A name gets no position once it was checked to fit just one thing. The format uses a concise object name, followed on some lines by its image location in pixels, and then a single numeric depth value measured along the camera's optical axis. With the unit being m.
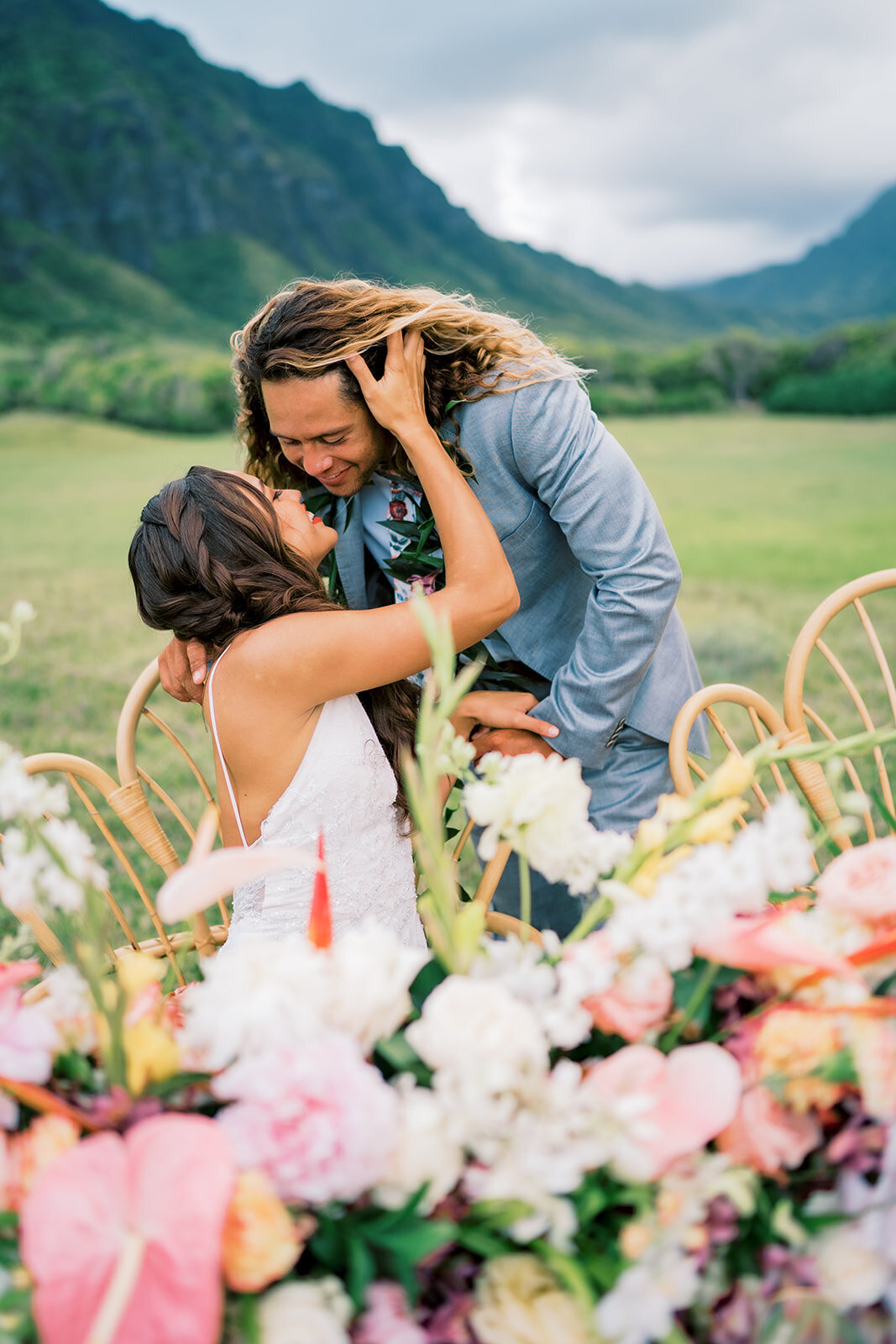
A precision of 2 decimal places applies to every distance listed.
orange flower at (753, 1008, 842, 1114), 0.70
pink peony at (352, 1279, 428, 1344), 0.66
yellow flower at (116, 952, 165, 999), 0.71
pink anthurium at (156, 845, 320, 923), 0.65
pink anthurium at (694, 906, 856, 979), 0.73
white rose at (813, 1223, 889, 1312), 0.66
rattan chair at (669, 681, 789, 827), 1.63
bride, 1.61
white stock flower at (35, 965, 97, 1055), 0.77
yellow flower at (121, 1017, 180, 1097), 0.71
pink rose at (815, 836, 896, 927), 0.79
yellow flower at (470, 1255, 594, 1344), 0.67
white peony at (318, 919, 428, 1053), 0.70
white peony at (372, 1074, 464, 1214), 0.65
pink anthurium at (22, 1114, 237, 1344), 0.61
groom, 1.74
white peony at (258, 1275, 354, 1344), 0.63
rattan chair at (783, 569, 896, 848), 1.81
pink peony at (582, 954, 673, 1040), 0.75
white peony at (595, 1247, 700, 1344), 0.64
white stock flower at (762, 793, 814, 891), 0.66
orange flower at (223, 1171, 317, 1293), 0.62
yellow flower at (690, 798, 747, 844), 0.77
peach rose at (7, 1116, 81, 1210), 0.69
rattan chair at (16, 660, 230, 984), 1.83
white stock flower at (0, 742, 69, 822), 0.76
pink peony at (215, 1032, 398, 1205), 0.63
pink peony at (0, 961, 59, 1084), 0.73
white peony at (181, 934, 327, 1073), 0.68
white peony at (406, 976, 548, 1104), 0.65
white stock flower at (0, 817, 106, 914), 0.74
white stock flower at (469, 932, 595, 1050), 0.71
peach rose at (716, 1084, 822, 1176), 0.70
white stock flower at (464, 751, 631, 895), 0.79
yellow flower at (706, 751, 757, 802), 0.76
